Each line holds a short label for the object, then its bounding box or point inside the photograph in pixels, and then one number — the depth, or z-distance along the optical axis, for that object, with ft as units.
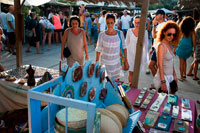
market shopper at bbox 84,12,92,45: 31.31
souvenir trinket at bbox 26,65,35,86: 8.74
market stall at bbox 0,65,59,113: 9.13
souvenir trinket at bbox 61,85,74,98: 4.08
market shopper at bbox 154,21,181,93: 8.53
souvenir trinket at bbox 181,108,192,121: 5.81
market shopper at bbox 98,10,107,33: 30.40
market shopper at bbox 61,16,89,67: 12.14
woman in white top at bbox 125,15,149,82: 13.08
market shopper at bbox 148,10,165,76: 11.77
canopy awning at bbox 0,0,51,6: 19.01
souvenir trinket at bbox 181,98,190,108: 6.71
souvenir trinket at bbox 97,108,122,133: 3.71
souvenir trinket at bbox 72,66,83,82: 4.31
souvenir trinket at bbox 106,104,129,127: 4.38
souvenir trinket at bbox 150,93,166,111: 6.44
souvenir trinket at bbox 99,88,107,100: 5.37
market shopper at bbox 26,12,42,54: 23.30
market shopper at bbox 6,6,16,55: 22.81
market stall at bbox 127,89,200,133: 5.32
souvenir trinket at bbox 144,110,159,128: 5.34
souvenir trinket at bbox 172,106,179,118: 5.98
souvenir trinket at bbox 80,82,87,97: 4.51
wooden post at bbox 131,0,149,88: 8.84
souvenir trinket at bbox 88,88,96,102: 4.85
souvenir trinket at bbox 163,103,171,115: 6.13
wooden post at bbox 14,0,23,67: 12.59
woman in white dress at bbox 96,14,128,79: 10.93
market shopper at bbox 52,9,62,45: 30.35
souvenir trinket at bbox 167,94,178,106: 6.86
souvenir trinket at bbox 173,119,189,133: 5.10
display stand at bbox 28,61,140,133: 3.08
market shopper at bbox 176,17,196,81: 15.65
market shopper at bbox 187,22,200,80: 15.81
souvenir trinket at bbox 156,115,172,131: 5.23
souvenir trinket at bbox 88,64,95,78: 4.72
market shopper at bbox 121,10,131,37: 34.58
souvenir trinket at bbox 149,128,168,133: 5.09
